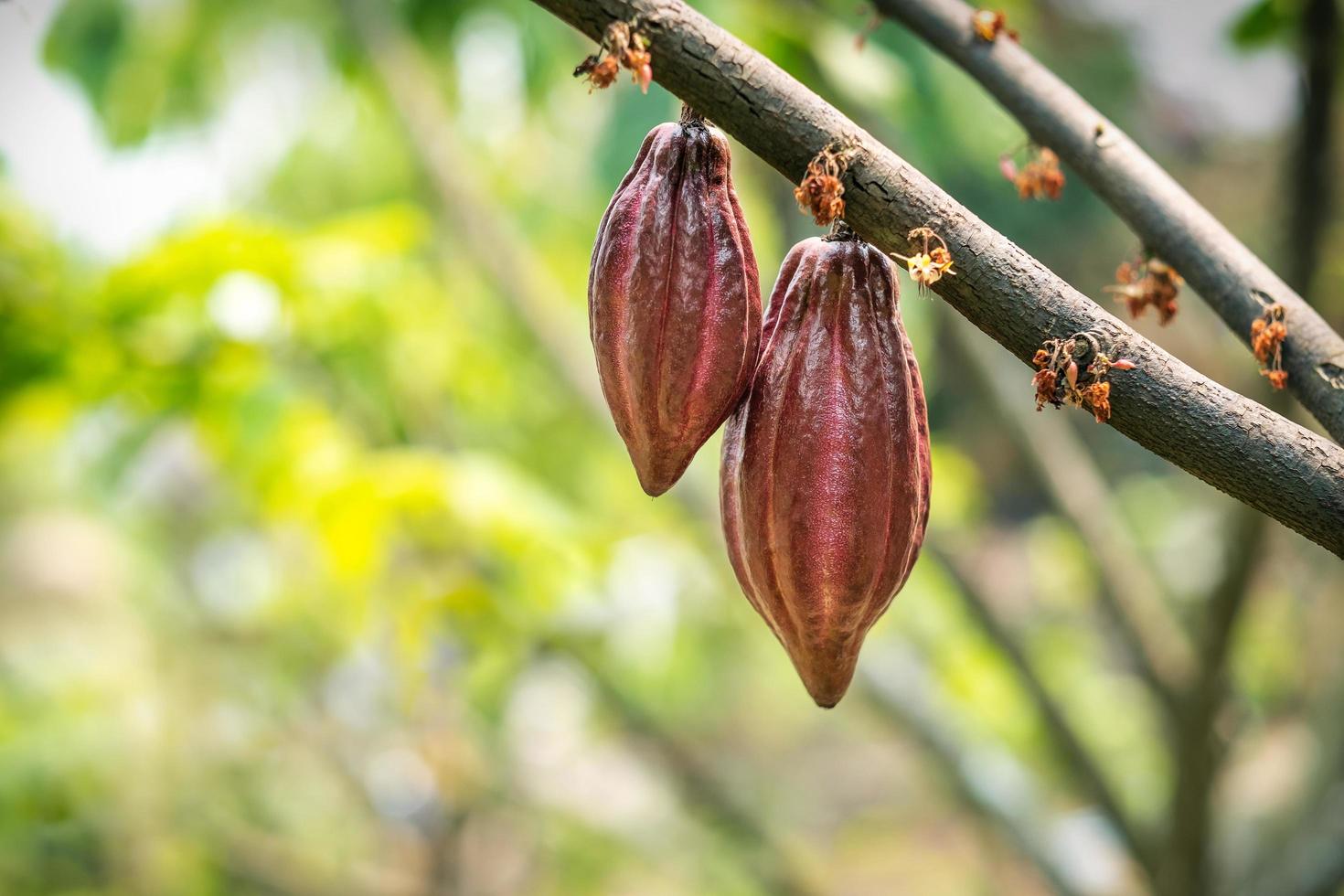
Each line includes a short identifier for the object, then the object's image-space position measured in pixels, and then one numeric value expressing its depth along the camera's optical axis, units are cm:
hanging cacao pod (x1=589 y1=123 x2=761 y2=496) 82
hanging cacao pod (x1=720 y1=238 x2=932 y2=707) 80
